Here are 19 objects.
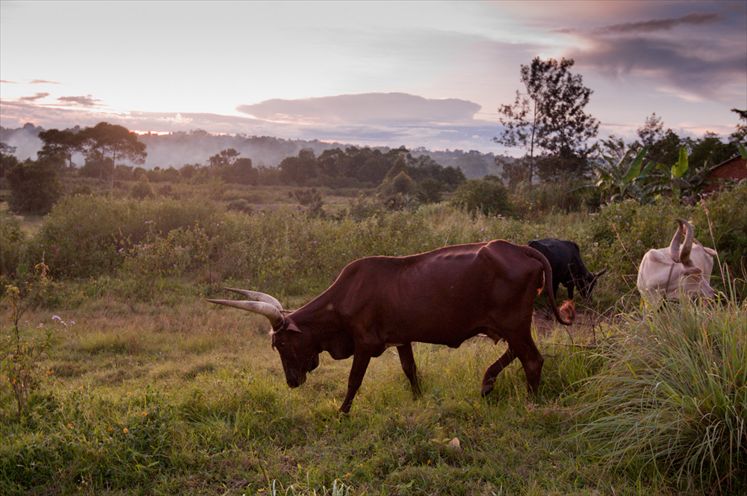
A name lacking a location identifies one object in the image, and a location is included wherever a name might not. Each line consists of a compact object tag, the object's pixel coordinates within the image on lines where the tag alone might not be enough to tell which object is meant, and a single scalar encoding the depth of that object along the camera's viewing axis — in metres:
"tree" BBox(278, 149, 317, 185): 51.94
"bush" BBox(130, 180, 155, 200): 29.94
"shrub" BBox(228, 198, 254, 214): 26.17
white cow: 5.71
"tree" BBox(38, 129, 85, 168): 42.38
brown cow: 5.07
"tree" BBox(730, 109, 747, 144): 24.41
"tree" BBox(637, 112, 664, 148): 34.25
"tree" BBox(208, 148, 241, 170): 53.25
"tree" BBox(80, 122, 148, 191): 47.47
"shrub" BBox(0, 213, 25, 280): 11.44
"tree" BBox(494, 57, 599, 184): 29.41
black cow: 8.27
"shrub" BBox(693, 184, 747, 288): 9.42
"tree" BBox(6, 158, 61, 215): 27.98
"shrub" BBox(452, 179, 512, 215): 19.63
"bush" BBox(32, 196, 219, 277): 11.95
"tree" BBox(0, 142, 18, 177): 34.66
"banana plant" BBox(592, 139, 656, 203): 16.06
